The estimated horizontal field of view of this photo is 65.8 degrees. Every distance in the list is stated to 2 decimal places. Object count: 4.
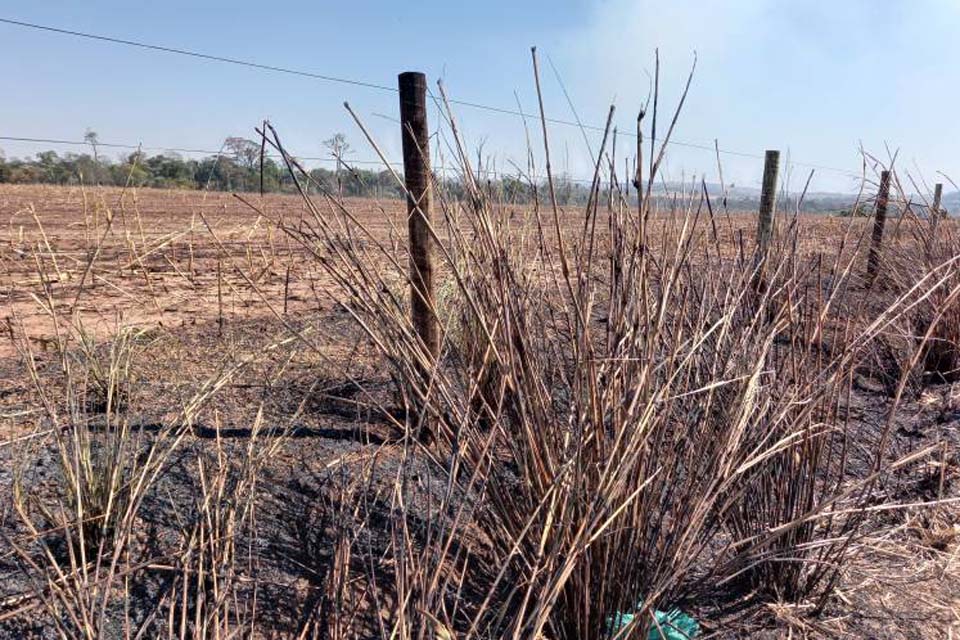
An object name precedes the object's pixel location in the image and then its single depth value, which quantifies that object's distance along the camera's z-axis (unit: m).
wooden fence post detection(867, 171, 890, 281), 4.18
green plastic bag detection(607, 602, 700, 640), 1.66
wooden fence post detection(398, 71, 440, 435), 2.81
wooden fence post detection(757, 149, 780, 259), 5.42
